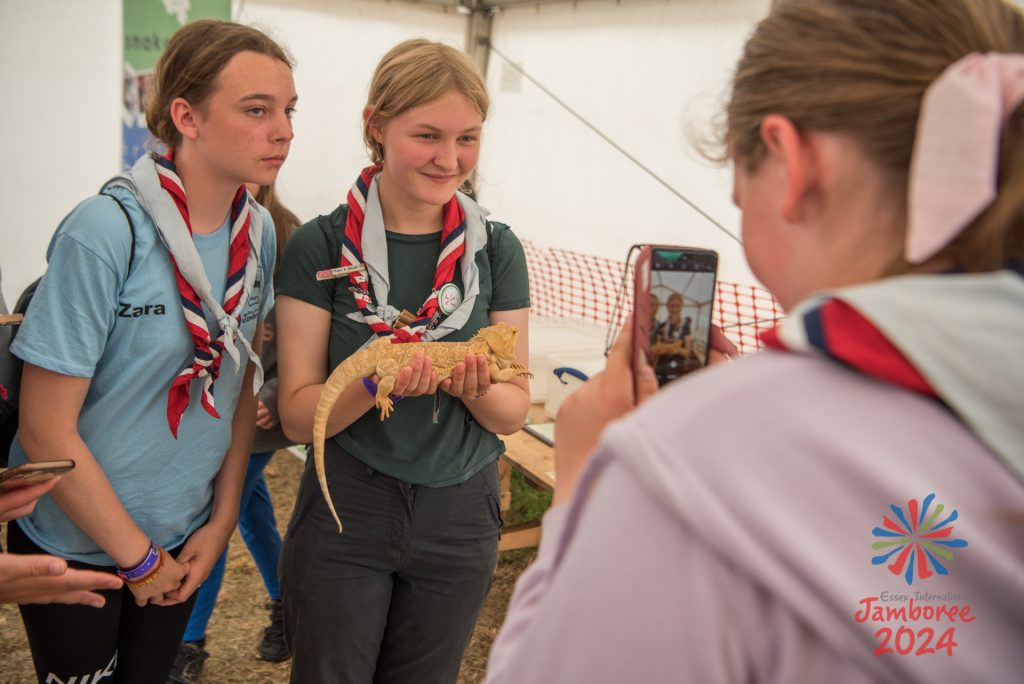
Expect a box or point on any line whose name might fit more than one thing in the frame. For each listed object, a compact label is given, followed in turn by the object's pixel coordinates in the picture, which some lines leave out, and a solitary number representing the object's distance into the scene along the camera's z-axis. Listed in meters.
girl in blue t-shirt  1.65
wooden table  3.01
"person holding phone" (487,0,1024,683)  0.58
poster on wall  4.12
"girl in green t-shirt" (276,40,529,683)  1.88
